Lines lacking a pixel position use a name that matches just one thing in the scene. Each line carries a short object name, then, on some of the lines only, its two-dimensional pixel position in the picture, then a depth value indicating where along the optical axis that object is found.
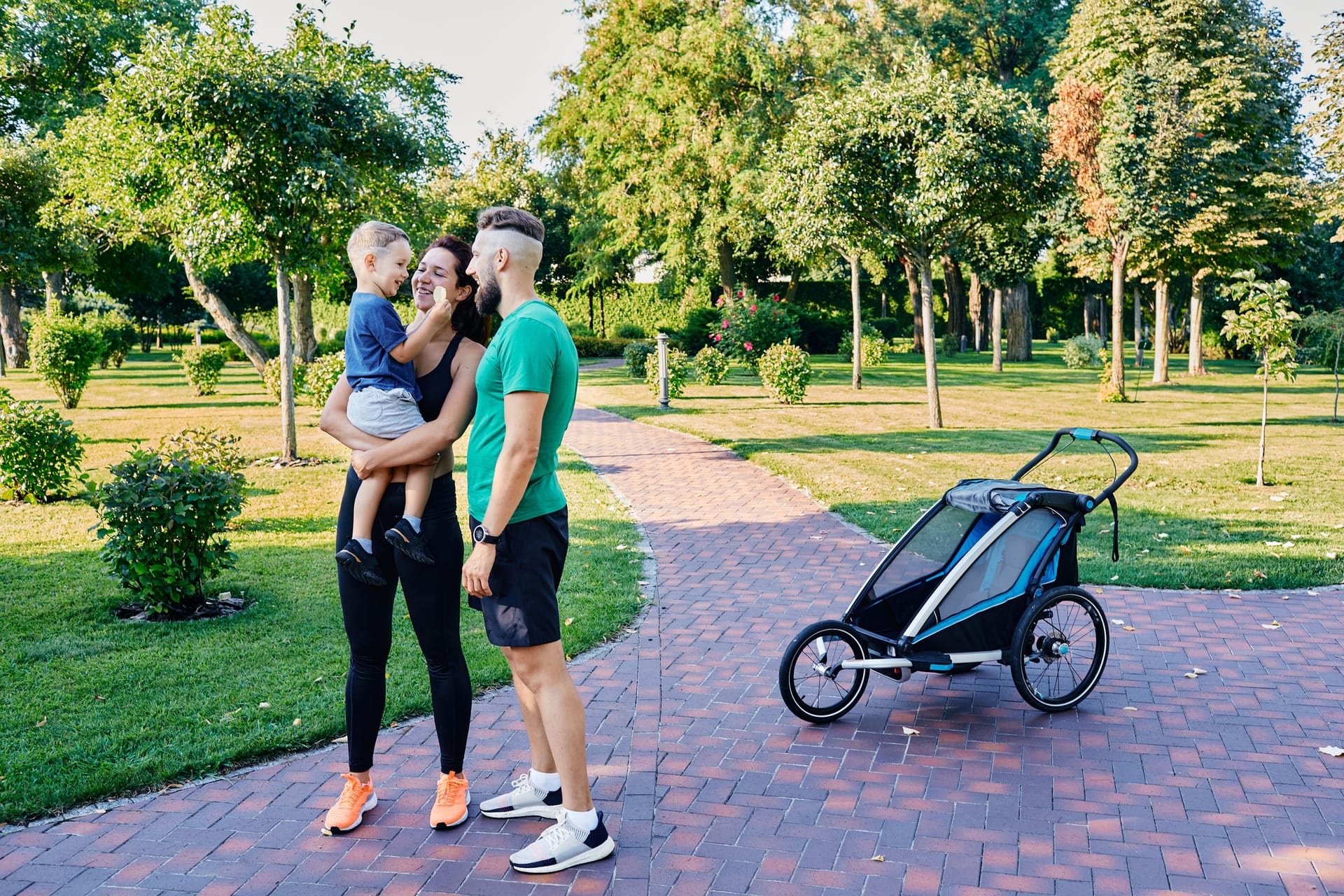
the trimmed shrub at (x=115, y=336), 29.90
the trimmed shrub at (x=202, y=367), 22.20
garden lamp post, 18.72
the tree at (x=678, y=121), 25.30
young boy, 3.23
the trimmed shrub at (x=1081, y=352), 31.27
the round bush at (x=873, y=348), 28.06
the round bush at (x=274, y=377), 17.95
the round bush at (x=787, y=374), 18.94
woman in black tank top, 3.27
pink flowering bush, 25.05
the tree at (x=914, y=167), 13.82
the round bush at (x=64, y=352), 18.53
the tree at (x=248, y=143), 9.95
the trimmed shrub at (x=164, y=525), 5.84
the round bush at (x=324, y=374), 15.11
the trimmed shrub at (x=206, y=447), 8.02
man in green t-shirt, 2.99
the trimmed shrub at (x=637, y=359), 25.34
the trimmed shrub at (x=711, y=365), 22.30
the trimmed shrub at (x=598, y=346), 35.97
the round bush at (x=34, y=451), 9.53
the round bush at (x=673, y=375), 20.69
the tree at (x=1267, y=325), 11.18
